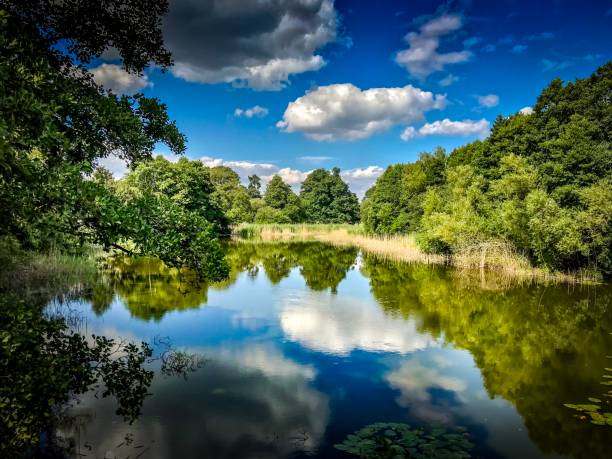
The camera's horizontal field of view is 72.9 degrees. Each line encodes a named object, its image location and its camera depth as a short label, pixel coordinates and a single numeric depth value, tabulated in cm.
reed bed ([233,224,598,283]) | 2548
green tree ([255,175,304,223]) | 8505
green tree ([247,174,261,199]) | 11542
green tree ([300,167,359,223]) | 9200
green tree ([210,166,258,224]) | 6474
